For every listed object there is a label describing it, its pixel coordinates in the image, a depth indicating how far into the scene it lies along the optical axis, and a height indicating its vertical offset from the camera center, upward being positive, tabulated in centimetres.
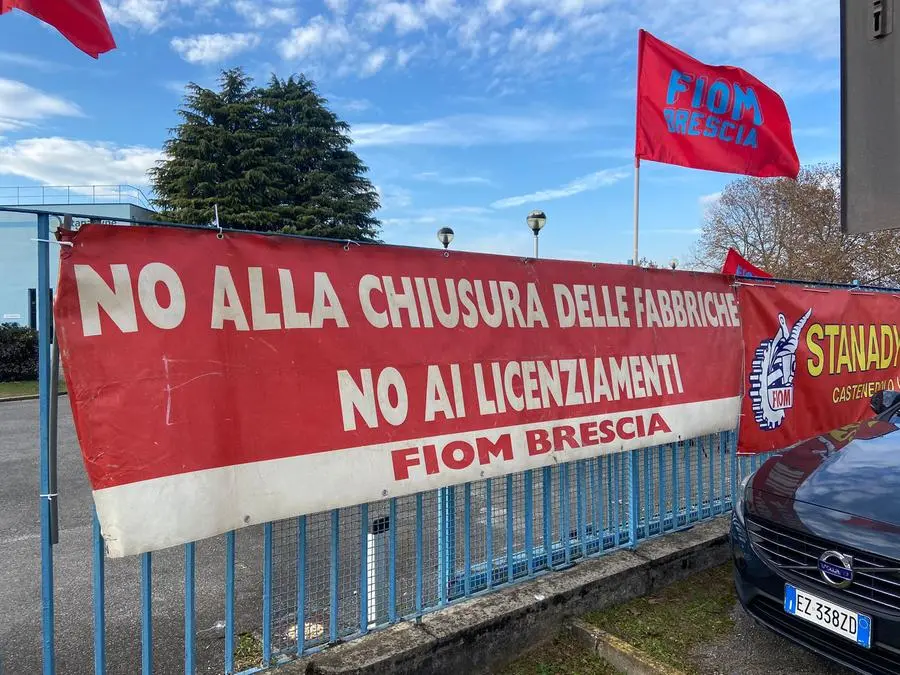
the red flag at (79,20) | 207 +116
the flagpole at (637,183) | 498 +133
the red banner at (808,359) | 436 -21
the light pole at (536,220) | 1831 +360
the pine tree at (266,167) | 2669 +811
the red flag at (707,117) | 499 +197
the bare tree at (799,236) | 2283 +434
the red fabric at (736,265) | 668 +84
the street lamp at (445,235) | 2062 +353
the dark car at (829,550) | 249 -101
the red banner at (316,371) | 204 -15
